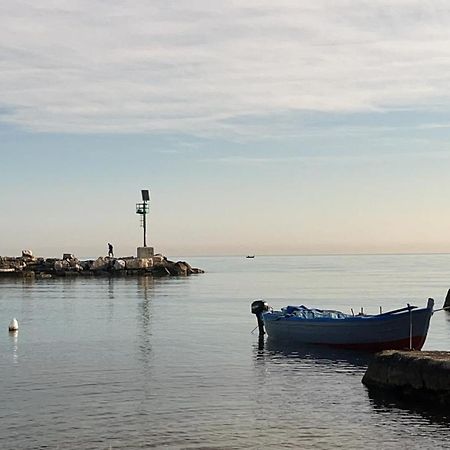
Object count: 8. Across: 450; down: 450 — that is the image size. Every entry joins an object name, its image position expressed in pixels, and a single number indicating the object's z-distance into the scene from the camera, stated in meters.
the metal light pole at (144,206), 115.56
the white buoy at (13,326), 43.54
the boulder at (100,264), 118.94
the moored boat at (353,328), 32.81
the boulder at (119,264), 117.38
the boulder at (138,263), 116.69
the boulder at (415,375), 20.42
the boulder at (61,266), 117.56
